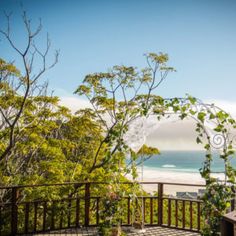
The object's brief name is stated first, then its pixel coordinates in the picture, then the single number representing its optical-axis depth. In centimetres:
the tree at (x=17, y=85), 685
